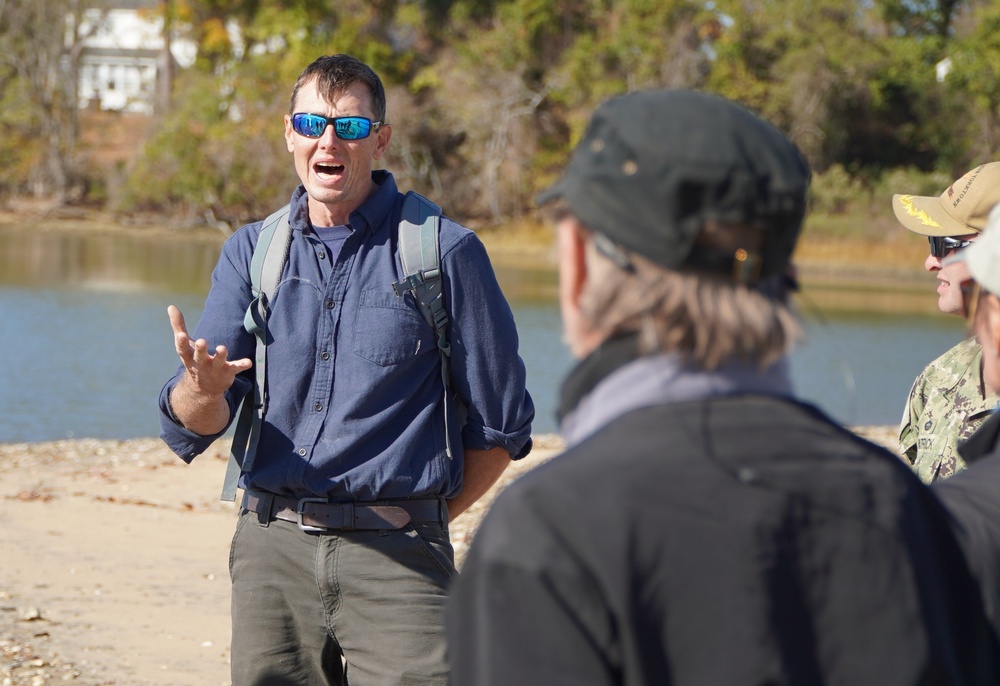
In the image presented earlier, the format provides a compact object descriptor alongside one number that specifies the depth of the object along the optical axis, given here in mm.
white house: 53438
